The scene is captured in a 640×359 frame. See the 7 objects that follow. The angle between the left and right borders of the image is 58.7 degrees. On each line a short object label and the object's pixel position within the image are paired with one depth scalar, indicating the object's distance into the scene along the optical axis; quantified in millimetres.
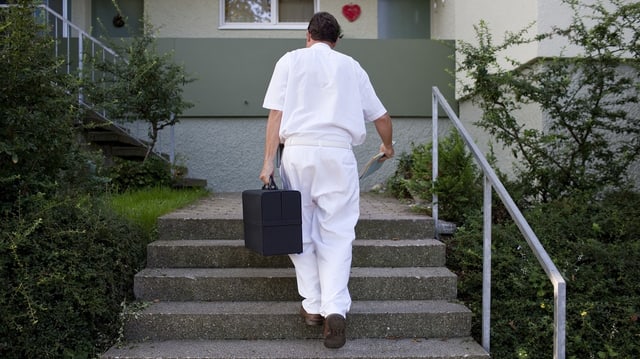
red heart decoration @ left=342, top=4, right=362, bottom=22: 7789
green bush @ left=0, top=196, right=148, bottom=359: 2764
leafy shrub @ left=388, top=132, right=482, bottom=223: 4129
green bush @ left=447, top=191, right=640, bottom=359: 3074
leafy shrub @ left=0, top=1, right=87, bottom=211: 3021
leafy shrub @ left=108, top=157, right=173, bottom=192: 5839
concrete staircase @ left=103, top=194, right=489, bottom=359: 3053
